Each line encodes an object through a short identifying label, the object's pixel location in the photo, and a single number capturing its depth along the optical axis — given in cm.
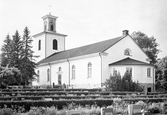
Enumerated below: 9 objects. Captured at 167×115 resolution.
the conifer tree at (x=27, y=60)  4484
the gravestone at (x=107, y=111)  1286
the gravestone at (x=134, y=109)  1427
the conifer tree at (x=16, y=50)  4462
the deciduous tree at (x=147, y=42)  6186
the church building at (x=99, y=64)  3709
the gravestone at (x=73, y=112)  1295
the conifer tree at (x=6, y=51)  4709
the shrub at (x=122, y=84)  3112
